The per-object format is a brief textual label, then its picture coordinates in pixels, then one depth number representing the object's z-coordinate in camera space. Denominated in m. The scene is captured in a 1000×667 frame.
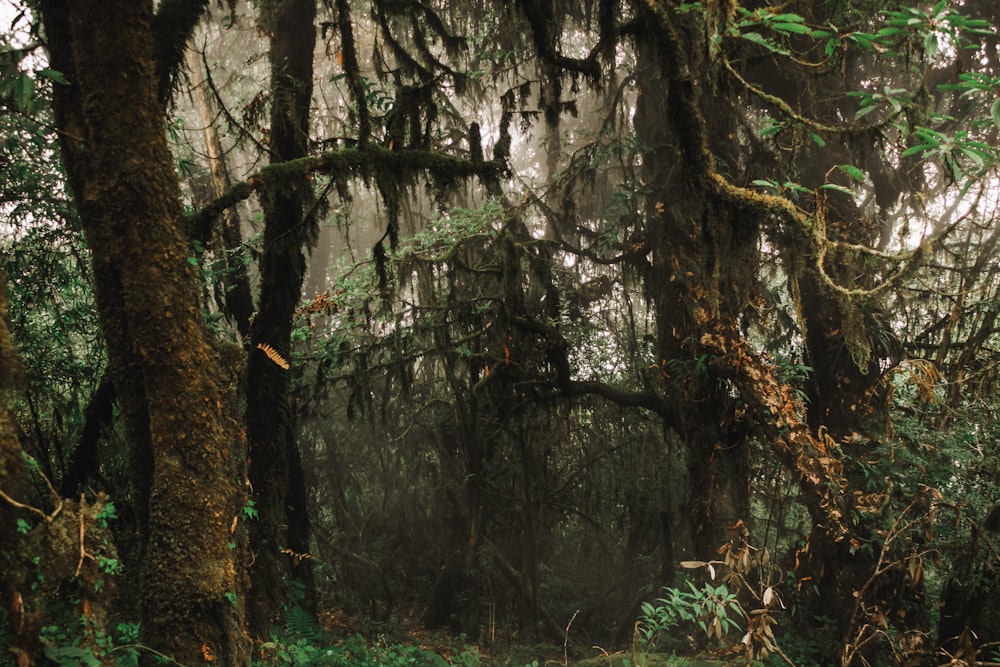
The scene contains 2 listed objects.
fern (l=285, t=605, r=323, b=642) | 5.86
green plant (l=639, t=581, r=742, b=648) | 3.78
